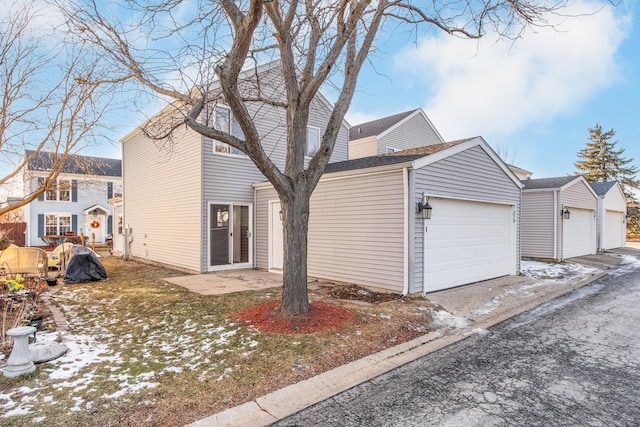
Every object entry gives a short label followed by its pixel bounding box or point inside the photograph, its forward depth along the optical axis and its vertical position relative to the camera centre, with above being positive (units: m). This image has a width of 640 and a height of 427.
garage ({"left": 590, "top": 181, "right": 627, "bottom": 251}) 17.38 -0.22
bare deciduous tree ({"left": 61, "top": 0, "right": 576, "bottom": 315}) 5.28 +2.84
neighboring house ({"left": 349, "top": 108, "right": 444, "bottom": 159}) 18.31 +4.42
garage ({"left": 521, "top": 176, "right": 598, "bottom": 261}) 13.43 -0.23
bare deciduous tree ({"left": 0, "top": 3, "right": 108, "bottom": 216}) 6.92 +2.56
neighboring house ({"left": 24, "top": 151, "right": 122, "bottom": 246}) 22.03 -0.05
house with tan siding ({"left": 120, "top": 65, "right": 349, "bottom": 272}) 10.26 +0.57
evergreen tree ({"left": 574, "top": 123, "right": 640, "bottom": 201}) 31.69 +4.61
